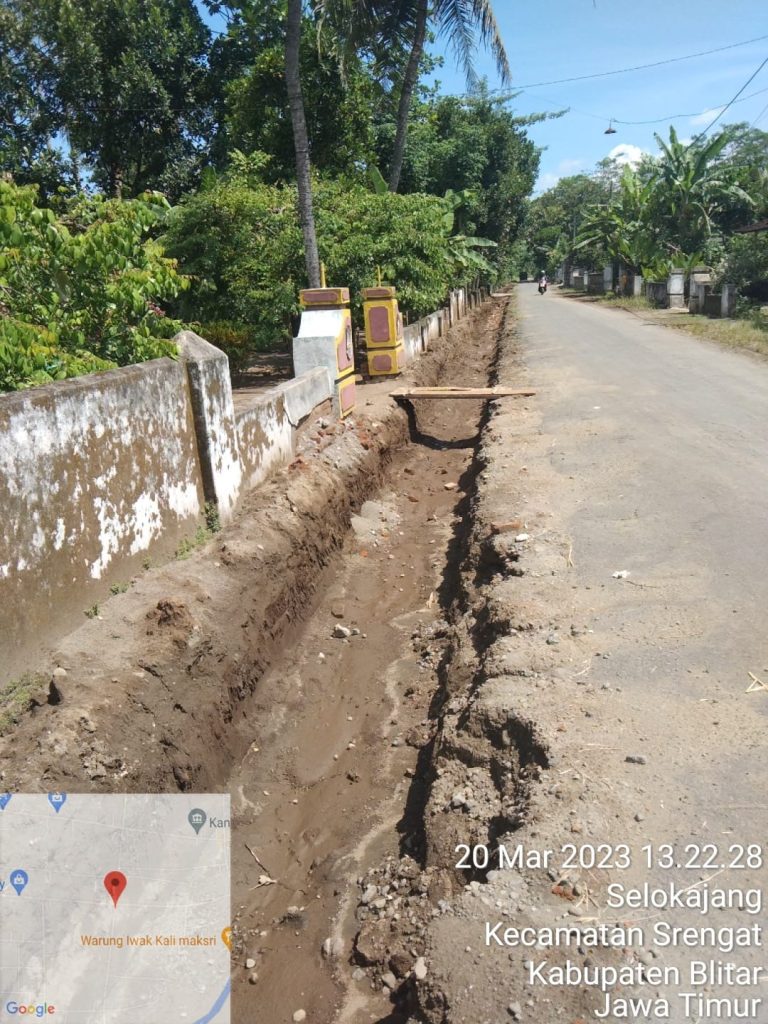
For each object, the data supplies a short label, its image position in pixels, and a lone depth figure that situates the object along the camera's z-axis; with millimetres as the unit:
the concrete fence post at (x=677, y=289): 30141
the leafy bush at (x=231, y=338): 13305
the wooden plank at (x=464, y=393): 13016
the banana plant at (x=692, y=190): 32656
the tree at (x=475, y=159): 24672
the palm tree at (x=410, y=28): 18766
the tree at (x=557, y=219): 74812
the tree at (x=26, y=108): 21141
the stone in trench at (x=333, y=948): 3729
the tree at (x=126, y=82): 21109
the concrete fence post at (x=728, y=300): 24844
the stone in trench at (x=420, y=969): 3039
